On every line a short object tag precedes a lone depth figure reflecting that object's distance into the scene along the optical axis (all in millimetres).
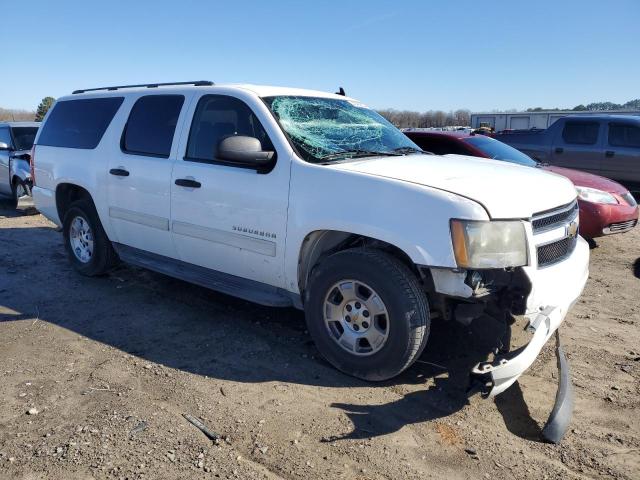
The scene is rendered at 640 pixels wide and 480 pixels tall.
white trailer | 27922
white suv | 3100
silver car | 10117
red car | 6621
